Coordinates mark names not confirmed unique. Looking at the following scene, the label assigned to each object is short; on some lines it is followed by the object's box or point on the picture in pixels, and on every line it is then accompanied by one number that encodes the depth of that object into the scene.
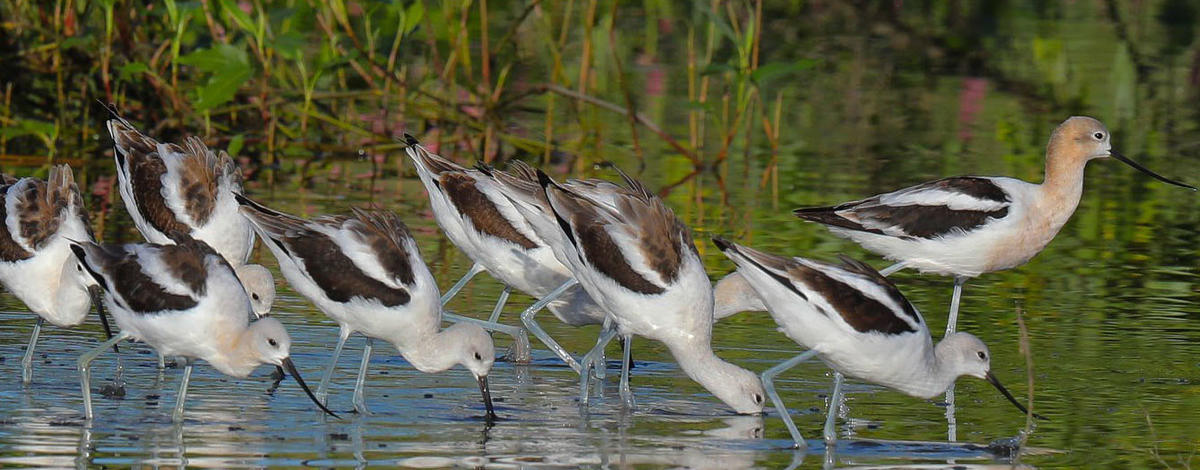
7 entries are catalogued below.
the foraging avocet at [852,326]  14.43
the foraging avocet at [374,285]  15.51
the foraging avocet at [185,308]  14.77
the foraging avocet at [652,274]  15.30
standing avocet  18.45
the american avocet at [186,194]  18.36
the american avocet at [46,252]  16.41
